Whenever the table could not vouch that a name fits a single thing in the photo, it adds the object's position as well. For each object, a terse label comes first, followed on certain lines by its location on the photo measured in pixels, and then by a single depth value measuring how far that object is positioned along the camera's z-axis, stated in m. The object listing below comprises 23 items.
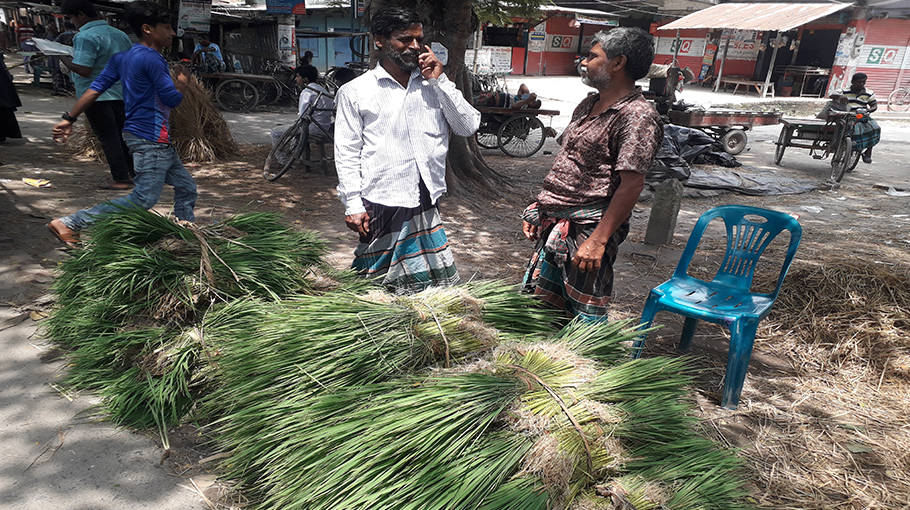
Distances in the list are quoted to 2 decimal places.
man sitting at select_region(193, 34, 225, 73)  11.59
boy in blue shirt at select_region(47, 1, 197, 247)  3.07
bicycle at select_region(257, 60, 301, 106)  12.26
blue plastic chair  2.41
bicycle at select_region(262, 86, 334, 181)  6.34
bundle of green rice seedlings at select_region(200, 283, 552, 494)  1.68
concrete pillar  4.93
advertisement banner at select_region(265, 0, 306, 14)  13.30
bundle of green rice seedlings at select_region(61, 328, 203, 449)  2.06
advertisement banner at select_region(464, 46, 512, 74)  20.20
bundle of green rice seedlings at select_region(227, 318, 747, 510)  1.31
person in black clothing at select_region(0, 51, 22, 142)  5.96
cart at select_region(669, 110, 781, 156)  8.80
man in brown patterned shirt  2.01
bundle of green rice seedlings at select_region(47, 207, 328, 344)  2.25
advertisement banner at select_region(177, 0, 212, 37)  8.95
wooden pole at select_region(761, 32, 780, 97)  18.53
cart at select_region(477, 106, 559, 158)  8.55
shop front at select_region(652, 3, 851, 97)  18.64
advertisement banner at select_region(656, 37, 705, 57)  21.64
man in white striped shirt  2.26
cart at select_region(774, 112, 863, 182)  8.03
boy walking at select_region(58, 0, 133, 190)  4.53
